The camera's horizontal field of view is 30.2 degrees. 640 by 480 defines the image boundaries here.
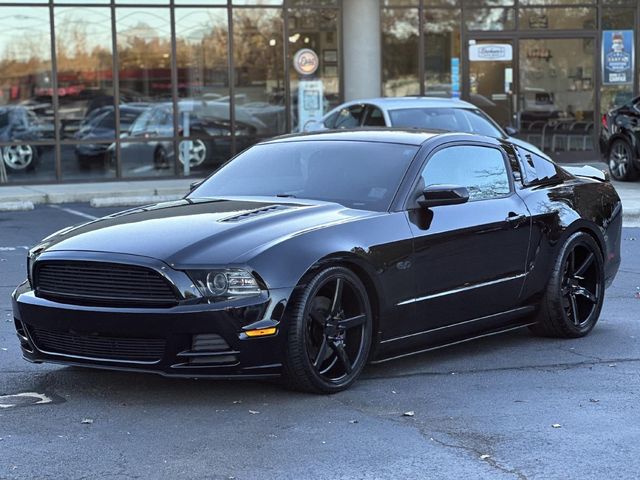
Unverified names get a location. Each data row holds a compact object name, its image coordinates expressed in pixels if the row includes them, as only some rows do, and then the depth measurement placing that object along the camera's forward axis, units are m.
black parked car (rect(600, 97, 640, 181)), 19.48
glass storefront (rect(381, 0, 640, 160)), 22.91
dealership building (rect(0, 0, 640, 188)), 20.70
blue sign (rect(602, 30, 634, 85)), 23.83
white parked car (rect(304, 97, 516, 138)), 15.53
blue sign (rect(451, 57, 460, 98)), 23.11
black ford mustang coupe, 6.03
